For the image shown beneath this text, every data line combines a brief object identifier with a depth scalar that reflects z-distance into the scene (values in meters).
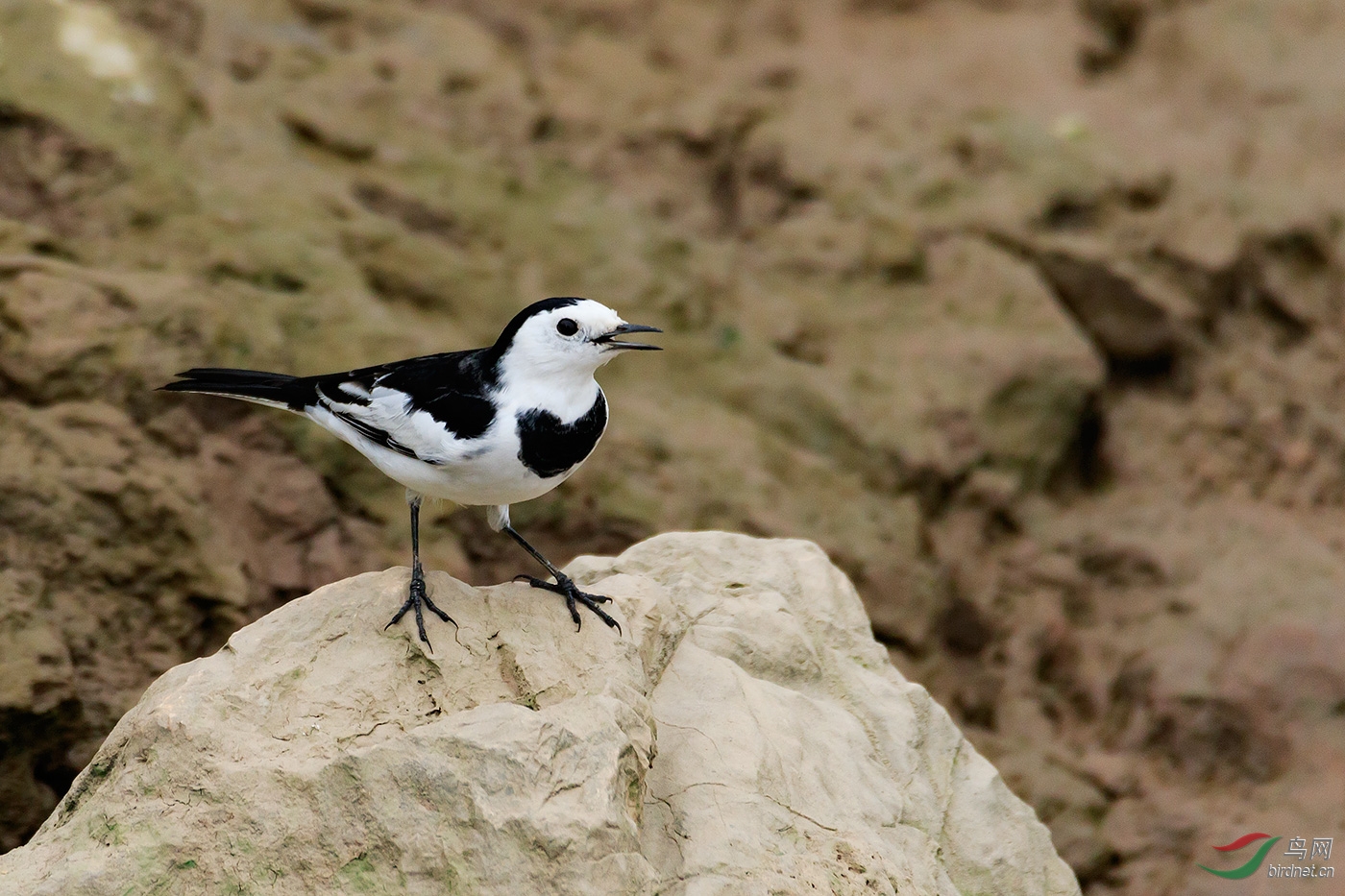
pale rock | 7.46
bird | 9.07
